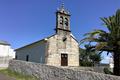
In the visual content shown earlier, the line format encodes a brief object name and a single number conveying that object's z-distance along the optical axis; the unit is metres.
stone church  11.17
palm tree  7.84
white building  19.82
